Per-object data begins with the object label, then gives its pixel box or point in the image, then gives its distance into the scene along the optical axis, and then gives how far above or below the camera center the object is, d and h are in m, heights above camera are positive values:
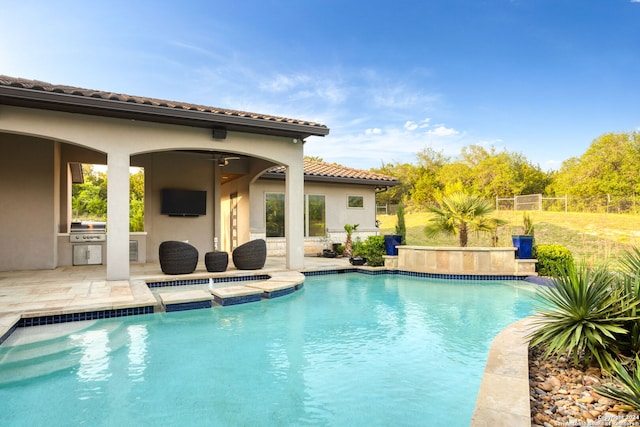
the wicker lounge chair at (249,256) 10.32 -0.85
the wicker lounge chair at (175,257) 9.27 -0.75
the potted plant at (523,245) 10.95 -0.73
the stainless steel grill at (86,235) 11.35 -0.21
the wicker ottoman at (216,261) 9.79 -0.92
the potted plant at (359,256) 12.92 -1.17
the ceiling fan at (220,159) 12.41 +2.30
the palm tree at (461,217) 11.18 +0.15
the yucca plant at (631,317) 3.52 -0.93
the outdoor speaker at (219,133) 9.50 +2.37
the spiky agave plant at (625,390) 2.71 -1.31
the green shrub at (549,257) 10.70 -1.08
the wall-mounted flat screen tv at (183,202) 12.62 +0.84
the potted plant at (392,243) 12.48 -0.68
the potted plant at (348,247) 15.10 -0.97
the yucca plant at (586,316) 3.53 -0.97
